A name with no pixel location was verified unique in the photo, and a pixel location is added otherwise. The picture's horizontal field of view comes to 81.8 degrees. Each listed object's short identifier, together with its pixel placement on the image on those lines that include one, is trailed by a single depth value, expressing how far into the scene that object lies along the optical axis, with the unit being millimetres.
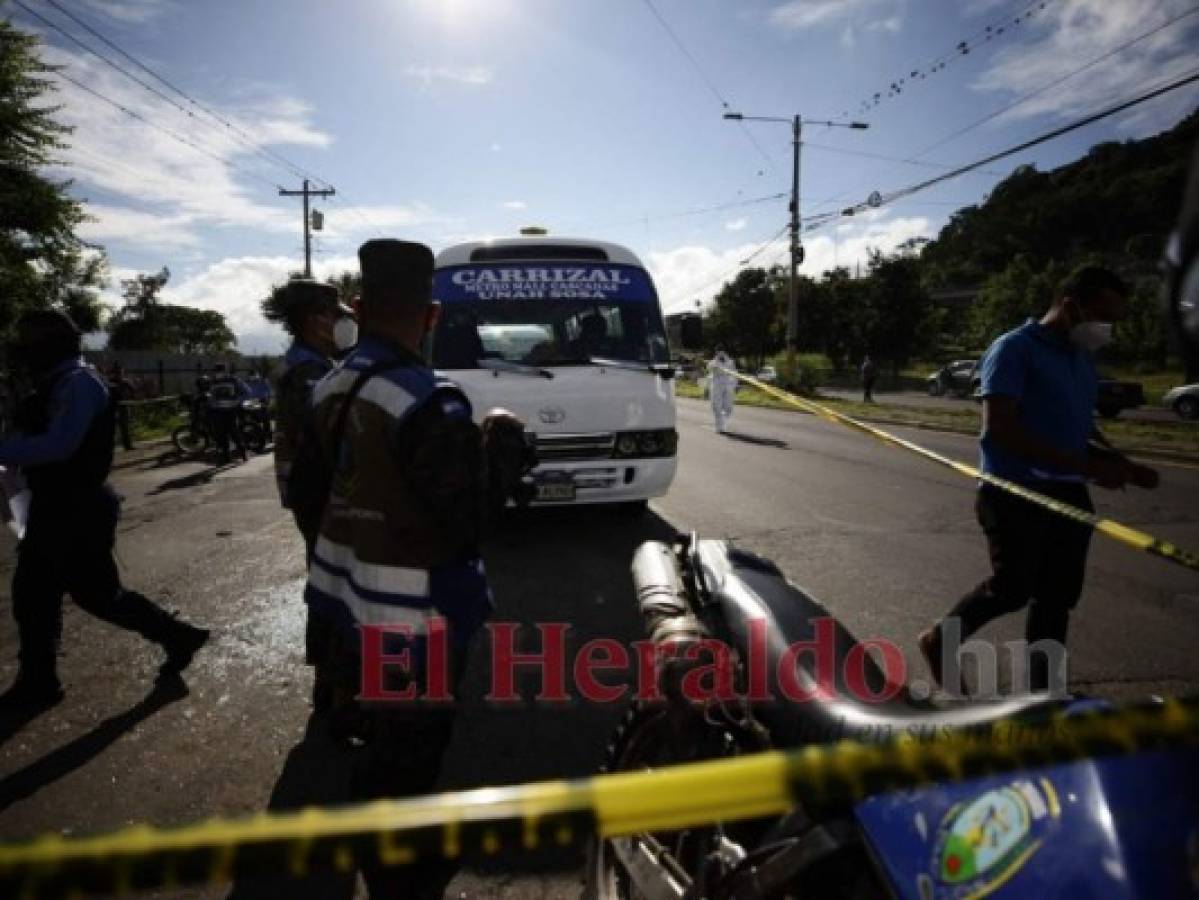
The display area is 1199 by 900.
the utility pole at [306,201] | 35312
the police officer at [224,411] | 12008
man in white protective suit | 14527
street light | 25812
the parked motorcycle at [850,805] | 985
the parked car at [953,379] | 30484
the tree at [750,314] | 71500
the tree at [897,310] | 42219
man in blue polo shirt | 2998
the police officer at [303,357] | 3316
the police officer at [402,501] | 1814
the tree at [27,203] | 11844
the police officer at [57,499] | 3119
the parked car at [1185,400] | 20062
